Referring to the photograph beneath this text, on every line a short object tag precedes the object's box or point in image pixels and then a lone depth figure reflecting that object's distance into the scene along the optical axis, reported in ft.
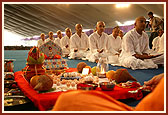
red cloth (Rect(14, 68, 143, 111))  5.26
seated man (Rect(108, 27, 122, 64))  21.61
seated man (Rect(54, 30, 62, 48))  32.85
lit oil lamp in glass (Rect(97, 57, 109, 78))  8.90
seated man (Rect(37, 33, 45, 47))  33.23
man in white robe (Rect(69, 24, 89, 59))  23.87
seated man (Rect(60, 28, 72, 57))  29.01
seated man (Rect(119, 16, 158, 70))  13.91
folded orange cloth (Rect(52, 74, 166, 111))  2.48
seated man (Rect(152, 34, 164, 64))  14.69
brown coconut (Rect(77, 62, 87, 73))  9.83
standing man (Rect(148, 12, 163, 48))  25.32
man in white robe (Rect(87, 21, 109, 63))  19.19
